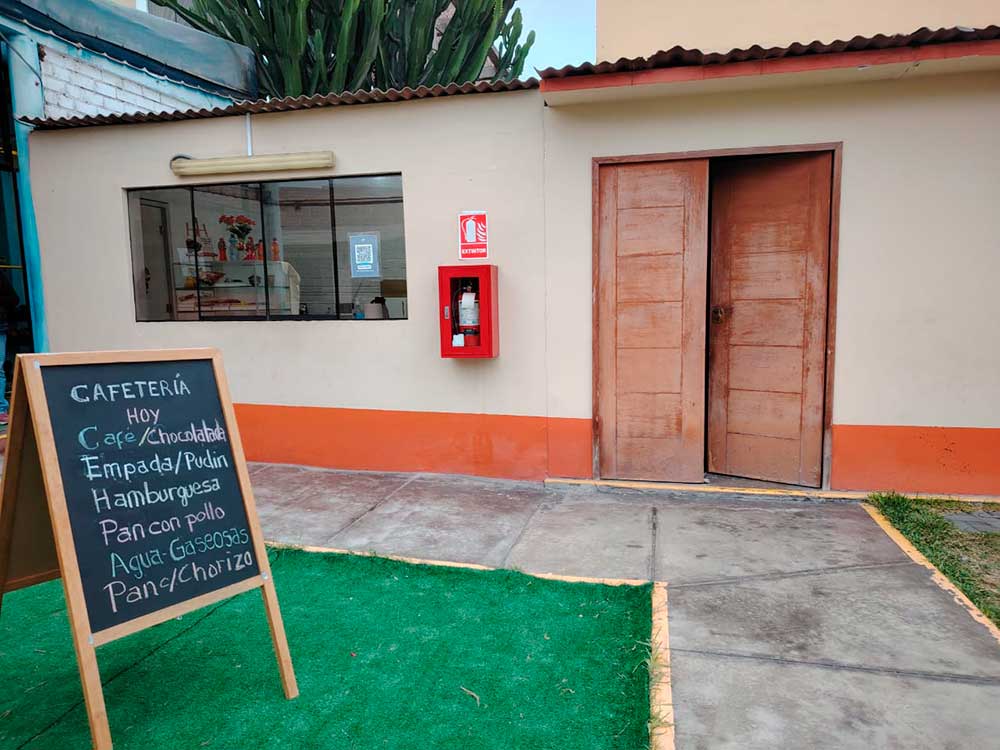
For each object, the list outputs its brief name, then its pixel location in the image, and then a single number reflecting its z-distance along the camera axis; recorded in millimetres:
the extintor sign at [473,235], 5605
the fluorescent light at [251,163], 5801
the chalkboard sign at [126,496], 2406
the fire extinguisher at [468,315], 5441
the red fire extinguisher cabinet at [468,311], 5402
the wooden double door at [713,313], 5211
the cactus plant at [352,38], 10383
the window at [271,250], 6000
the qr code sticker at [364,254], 6039
